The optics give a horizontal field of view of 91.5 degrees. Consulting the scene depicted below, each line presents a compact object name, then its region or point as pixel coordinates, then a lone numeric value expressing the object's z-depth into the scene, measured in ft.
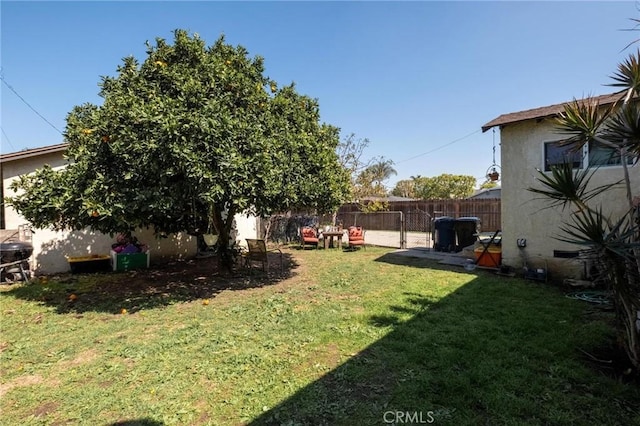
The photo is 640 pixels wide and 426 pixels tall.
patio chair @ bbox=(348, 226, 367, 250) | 43.70
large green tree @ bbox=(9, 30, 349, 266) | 17.20
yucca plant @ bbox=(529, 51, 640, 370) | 10.11
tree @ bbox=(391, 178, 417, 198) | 151.49
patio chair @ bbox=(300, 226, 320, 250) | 46.24
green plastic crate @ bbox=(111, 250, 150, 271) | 30.99
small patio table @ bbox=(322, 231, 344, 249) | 46.44
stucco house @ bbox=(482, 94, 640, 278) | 22.12
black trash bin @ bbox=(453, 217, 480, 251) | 39.04
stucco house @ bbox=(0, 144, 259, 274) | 28.14
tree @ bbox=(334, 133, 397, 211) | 67.46
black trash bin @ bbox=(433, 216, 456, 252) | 39.96
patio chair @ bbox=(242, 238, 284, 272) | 26.92
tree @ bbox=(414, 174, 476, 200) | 123.75
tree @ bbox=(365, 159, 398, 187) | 72.90
